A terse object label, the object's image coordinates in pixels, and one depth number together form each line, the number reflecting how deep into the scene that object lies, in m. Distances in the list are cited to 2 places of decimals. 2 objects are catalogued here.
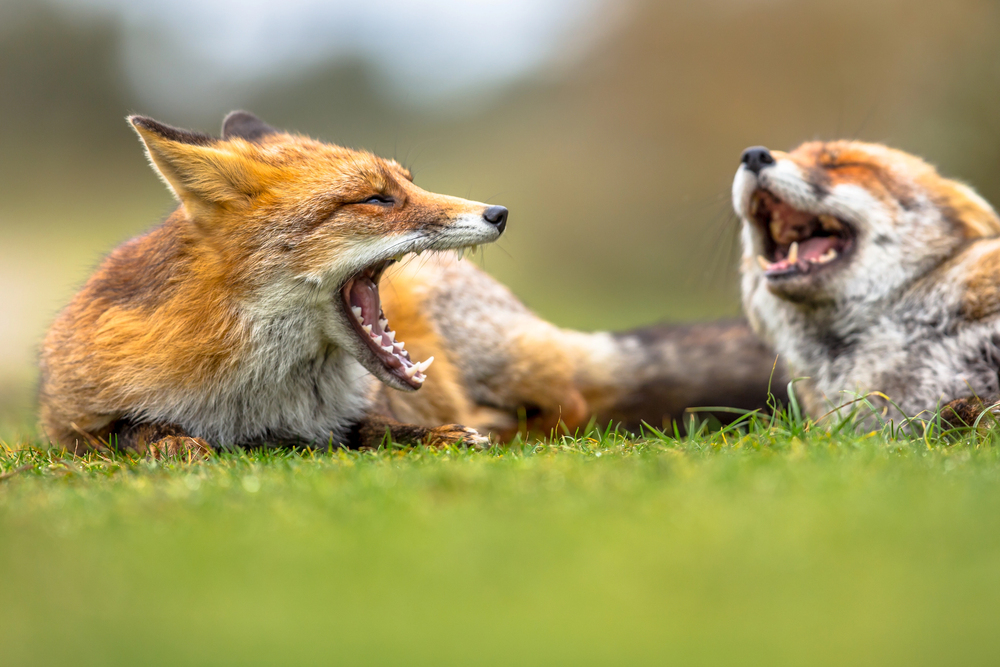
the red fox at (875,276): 8.90
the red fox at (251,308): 8.35
